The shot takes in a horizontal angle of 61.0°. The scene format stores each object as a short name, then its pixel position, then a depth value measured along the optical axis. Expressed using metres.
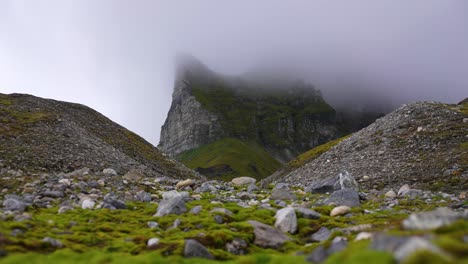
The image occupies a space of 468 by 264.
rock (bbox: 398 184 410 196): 34.28
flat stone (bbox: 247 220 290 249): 18.75
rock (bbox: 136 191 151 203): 28.83
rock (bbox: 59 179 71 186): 30.41
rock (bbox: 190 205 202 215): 23.48
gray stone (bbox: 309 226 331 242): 19.44
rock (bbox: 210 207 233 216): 23.19
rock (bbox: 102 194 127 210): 24.69
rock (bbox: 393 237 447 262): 9.55
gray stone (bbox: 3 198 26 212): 21.88
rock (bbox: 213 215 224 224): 21.84
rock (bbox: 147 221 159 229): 21.02
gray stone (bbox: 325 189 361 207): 28.41
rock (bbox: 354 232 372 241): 15.27
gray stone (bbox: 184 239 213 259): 15.93
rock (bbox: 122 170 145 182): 38.45
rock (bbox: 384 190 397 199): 32.94
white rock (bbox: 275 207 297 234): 21.03
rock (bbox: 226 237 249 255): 17.89
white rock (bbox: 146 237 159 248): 17.17
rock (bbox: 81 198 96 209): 24.23
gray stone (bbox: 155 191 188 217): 23.55
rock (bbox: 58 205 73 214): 22.93
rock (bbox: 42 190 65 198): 26.97
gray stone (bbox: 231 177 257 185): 47.74
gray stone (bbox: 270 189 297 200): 32.31
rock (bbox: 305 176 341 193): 36.91
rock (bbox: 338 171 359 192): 36.97
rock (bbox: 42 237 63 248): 16.53
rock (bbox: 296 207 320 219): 23.08
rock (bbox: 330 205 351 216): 24.62
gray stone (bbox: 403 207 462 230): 12.95
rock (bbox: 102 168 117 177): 38.73
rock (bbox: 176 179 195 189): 38.38
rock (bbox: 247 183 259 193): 38.27
